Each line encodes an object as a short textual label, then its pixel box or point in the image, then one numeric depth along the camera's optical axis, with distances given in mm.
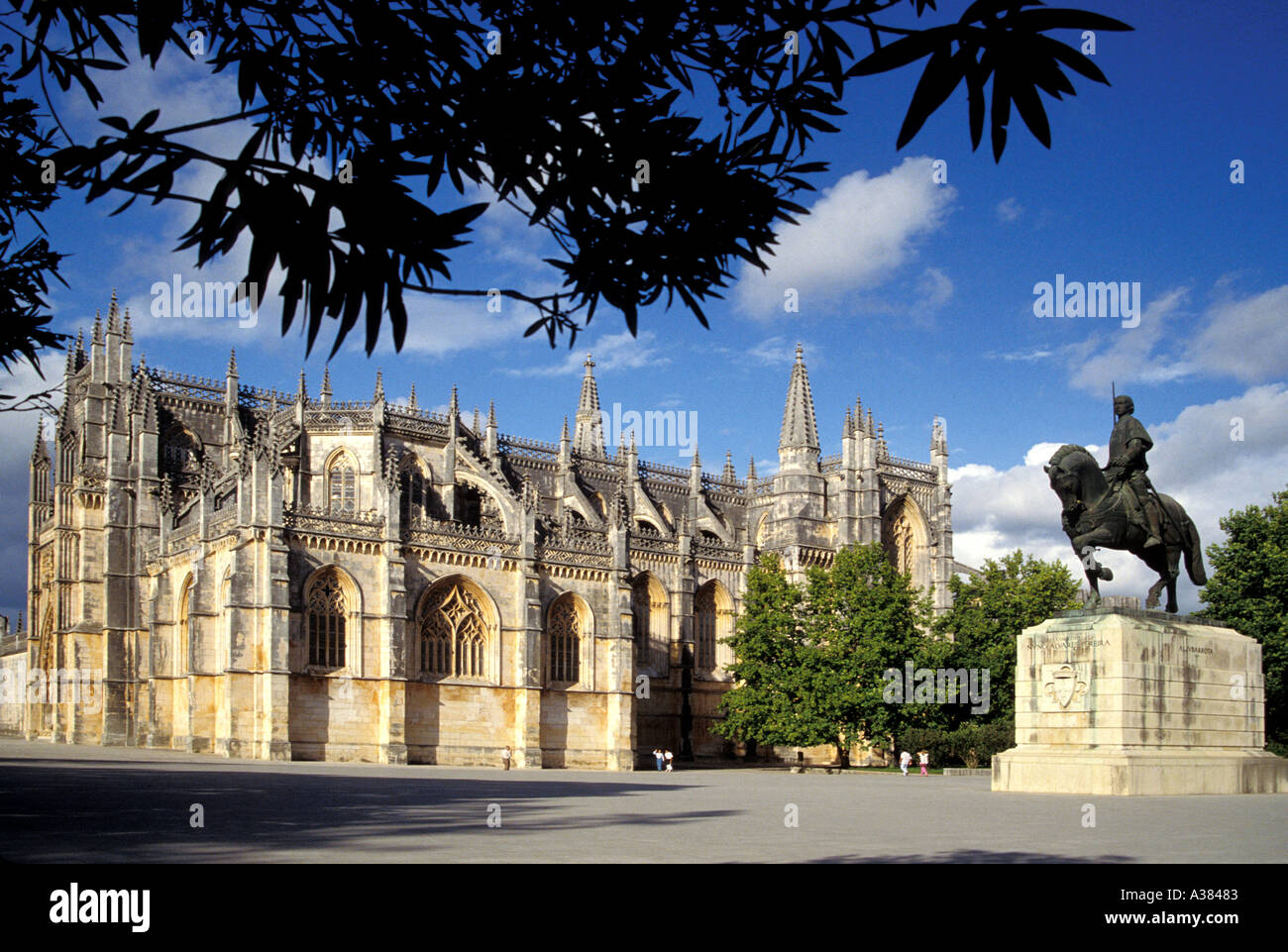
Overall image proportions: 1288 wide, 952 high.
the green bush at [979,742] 50094
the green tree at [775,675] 52438
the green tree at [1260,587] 47625
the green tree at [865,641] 52219
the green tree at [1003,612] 56188
